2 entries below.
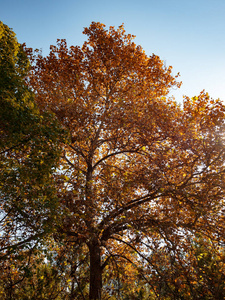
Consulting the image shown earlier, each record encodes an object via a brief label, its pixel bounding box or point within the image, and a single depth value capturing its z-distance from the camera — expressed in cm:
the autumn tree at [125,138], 688
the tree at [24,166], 535
